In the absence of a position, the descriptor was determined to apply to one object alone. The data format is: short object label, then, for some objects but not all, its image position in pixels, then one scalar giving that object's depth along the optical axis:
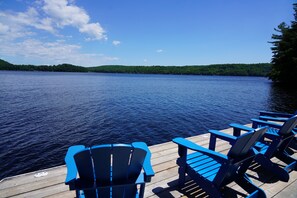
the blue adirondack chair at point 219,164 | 1.93
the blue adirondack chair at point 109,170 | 1.50
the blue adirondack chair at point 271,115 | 4.28
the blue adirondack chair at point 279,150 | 2.74
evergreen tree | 30.55
